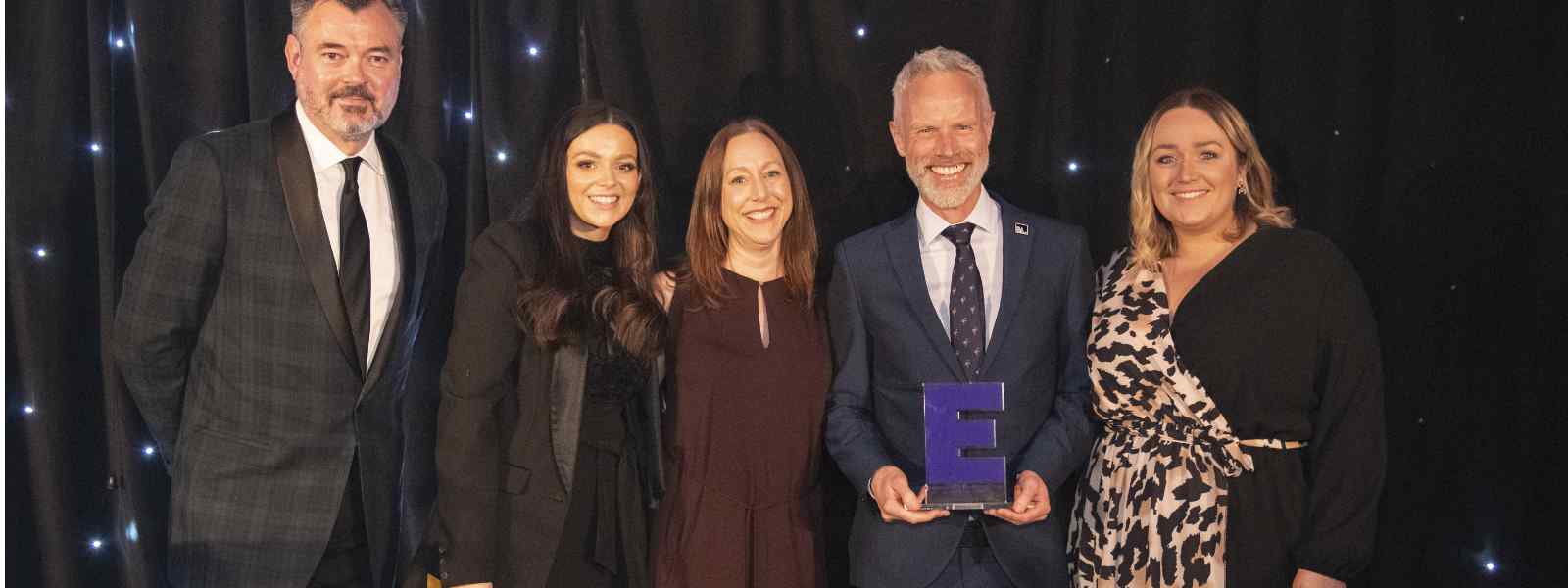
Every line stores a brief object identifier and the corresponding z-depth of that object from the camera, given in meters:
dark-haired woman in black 2.37
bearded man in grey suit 2.35
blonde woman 2.30
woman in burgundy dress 2.46
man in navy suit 2.38
